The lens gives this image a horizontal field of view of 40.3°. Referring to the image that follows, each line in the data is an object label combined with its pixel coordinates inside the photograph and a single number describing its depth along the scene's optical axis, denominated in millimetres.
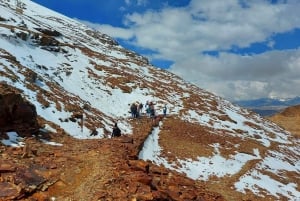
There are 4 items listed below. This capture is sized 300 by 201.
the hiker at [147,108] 50125
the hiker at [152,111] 49041
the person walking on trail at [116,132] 31609
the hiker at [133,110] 48091
